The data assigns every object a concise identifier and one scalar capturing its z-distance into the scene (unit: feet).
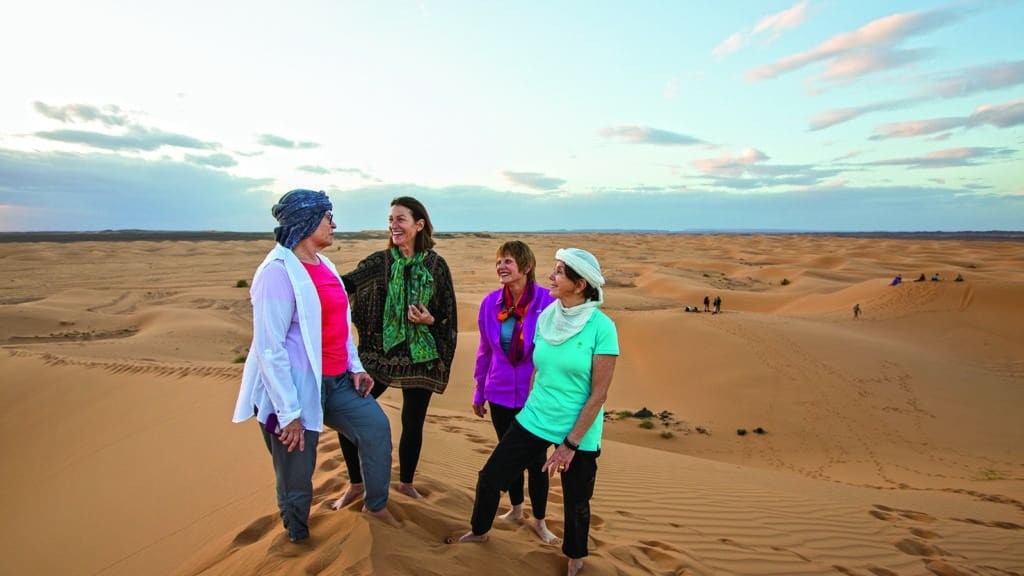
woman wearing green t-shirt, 9.75
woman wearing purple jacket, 11.71
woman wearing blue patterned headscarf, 8.95
